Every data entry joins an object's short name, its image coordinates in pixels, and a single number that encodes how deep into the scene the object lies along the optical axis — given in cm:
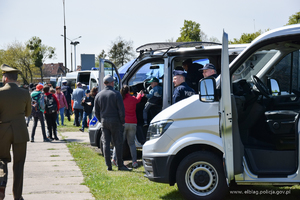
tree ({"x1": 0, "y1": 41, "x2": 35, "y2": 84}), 7012
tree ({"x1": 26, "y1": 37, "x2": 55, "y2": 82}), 6619
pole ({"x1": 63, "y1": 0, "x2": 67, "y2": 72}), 4103
